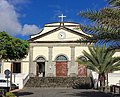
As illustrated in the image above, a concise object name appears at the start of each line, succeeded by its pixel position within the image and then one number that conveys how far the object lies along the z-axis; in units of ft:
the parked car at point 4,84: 51.55
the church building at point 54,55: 69.04
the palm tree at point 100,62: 52.11
